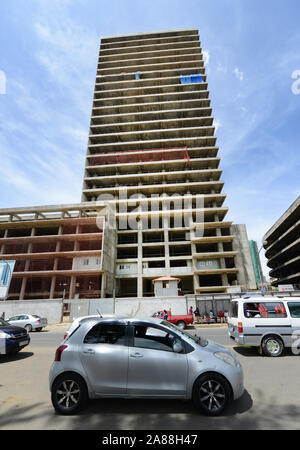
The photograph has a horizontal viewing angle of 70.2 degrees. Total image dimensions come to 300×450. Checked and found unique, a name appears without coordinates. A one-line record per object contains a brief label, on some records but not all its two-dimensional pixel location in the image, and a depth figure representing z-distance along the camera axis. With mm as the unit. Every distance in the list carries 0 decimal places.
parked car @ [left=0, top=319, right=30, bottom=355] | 7680
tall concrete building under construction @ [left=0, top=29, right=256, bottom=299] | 33750
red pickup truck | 16500
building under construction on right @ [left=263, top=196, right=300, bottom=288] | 39344
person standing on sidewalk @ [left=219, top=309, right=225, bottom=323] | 19312
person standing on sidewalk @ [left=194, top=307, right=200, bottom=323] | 19586
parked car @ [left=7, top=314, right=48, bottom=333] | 17320
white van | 7422
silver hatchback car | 3686
